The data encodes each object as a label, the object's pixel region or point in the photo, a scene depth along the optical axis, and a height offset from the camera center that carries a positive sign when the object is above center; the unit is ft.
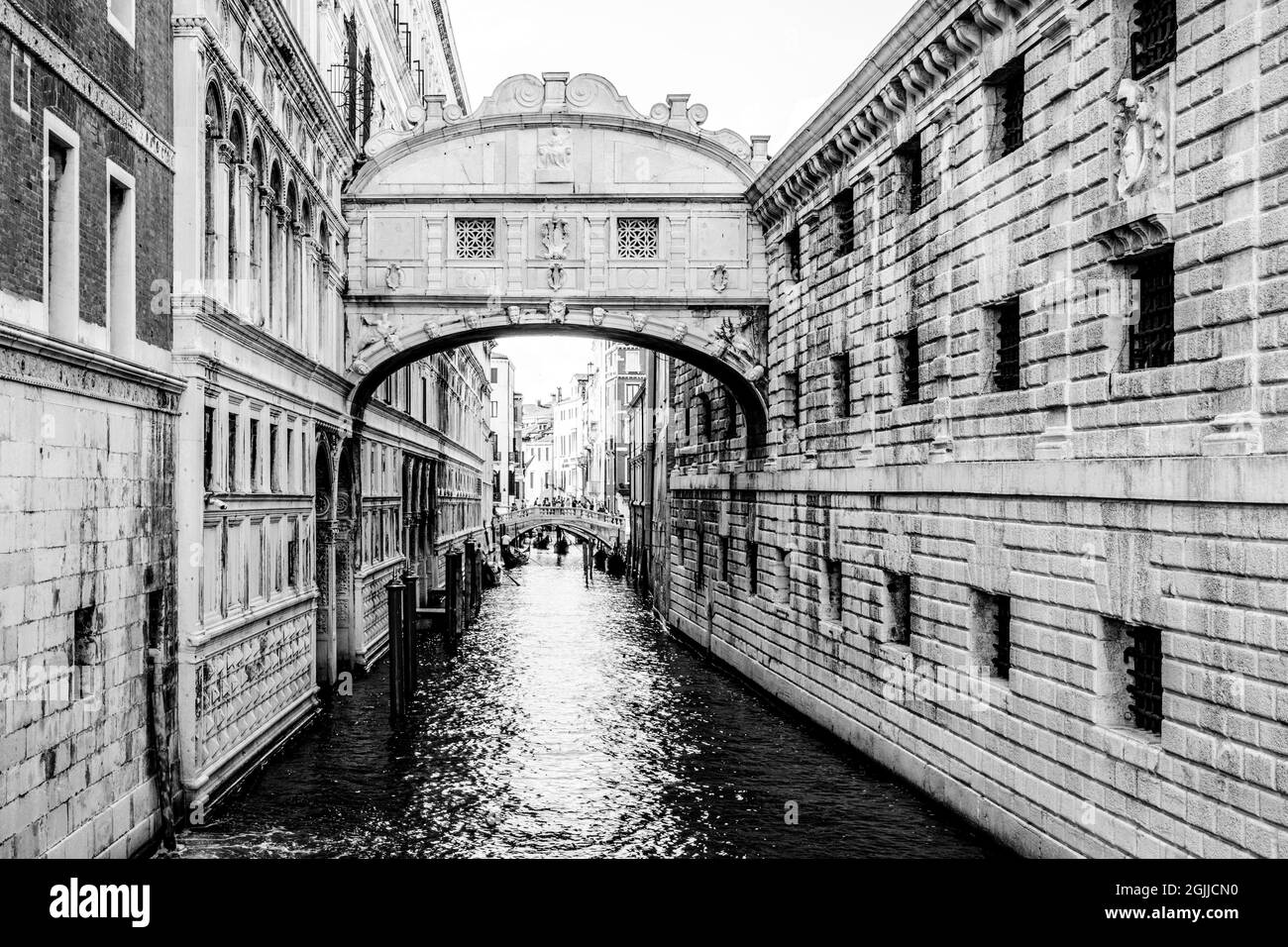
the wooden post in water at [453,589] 93.52 -7.58
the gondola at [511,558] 206.08 -11.78
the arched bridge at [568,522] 203.82 -5.88
